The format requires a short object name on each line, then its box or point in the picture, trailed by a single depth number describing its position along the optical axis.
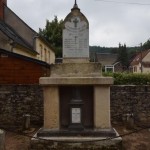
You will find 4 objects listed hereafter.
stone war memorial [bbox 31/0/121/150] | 4.45
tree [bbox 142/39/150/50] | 41.93
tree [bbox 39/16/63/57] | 20.06
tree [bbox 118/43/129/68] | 36.21
